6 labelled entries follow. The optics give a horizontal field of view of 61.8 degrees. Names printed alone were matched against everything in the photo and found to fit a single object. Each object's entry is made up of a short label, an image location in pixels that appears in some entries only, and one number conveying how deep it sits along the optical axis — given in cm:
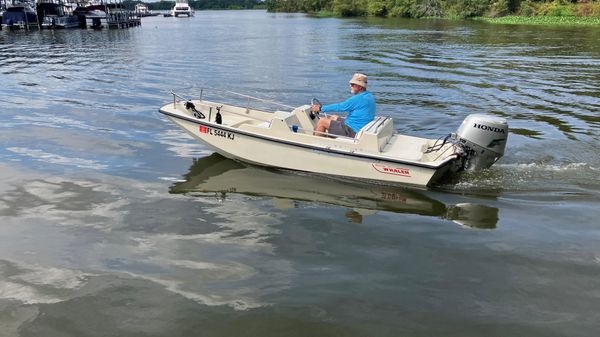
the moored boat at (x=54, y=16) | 6381
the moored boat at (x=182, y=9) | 13975
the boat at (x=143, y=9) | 16385
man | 929
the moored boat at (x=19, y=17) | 6141
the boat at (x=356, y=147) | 865
